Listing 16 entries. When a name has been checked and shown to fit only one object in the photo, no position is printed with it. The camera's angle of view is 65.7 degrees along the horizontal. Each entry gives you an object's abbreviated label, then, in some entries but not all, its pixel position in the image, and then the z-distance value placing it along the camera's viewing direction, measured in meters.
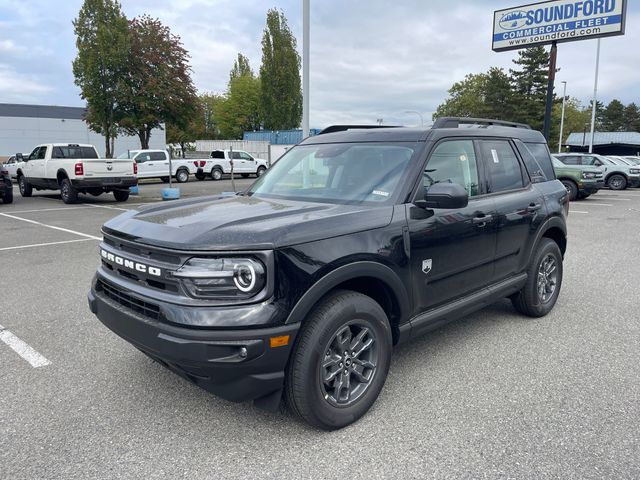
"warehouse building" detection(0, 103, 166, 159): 48.59
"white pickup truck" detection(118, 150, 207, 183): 25.33
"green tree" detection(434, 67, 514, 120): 62.84
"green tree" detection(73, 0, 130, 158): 22.16
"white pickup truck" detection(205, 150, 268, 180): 29.07
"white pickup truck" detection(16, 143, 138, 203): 15.34
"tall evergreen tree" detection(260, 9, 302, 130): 53.31
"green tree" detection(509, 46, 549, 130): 60.69
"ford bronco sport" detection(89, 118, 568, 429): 2.57
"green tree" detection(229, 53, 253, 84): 72.38
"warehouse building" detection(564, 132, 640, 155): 55.00
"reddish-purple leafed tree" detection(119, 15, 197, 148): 24.22
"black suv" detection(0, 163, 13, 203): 15.57
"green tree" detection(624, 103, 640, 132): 107.44
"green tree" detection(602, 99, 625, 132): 108.69
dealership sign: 21.42
